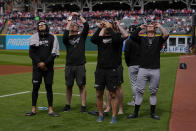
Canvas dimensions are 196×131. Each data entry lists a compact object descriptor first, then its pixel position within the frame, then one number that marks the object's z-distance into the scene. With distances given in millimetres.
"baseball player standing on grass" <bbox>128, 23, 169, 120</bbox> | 6777
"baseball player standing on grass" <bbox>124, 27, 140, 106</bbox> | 7613
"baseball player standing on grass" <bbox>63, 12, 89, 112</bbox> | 7403
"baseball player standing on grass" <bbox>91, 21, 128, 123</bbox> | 6505
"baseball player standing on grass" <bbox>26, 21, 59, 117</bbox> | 7098
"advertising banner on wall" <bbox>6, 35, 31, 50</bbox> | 39738
